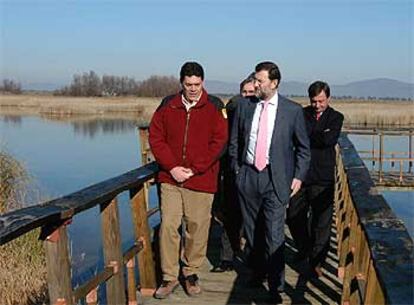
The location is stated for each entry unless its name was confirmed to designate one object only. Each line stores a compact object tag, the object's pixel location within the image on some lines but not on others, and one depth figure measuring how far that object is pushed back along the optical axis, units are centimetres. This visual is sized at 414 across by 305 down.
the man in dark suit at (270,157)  402
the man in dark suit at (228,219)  493
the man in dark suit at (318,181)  470
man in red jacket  418
